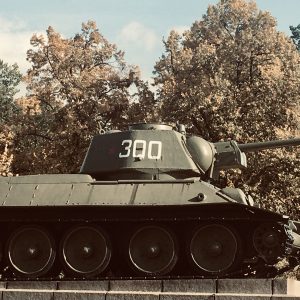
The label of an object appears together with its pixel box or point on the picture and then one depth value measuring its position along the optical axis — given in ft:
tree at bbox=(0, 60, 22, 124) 191.58
